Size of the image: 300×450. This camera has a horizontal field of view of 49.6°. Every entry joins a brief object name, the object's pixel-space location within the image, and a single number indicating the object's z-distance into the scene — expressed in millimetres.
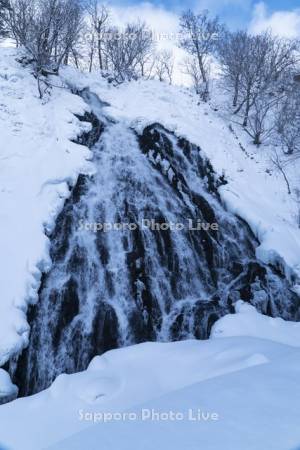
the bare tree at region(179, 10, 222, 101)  24797
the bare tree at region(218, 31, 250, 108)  19531
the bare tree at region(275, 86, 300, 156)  15734
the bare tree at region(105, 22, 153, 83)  20094
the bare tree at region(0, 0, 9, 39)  17959
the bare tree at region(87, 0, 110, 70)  24609
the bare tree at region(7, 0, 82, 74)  14742
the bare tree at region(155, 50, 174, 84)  32066
